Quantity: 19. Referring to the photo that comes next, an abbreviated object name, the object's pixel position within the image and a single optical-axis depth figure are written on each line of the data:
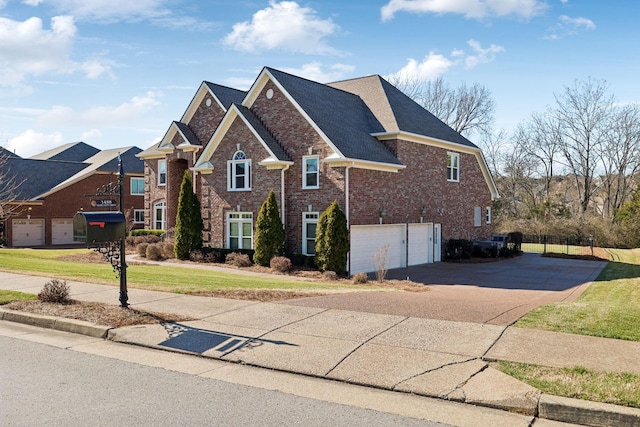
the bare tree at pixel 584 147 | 50.88
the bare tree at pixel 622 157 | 50.59
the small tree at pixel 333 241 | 21.28
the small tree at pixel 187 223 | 26.69
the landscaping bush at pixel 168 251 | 27.47
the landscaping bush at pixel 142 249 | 28.67
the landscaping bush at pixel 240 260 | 24.09
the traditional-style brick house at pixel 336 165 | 23.27
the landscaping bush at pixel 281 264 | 22.03
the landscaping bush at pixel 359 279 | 19.41
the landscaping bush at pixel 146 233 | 34.41
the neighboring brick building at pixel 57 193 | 41.06
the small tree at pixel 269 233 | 23.30
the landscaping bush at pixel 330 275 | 20.70
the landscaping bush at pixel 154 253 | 27.23
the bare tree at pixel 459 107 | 55.91
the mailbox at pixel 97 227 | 10.02
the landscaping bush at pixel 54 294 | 11.79
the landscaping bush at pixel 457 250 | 29.14
